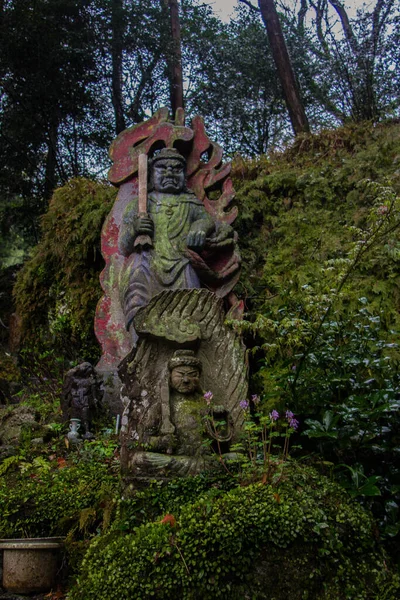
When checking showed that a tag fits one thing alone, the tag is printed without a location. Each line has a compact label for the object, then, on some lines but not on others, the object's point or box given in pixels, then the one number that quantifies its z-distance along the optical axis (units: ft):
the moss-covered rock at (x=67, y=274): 24.79
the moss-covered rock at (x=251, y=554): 8.99
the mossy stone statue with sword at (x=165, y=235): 18.28
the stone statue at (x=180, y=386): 11.83
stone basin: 10.71
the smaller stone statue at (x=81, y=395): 17.56
